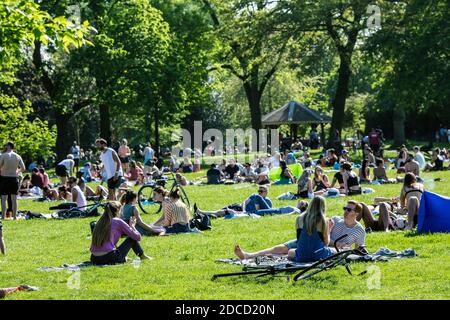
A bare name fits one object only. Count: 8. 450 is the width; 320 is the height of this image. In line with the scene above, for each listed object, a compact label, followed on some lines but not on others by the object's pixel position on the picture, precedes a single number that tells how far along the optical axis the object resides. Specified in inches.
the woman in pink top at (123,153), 1486.2
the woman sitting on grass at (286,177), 1212.7
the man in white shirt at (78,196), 962.7
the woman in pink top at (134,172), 1381.6
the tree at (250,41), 1754.4
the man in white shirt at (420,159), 1293.1
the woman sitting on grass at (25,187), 1220.5
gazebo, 2137.1
